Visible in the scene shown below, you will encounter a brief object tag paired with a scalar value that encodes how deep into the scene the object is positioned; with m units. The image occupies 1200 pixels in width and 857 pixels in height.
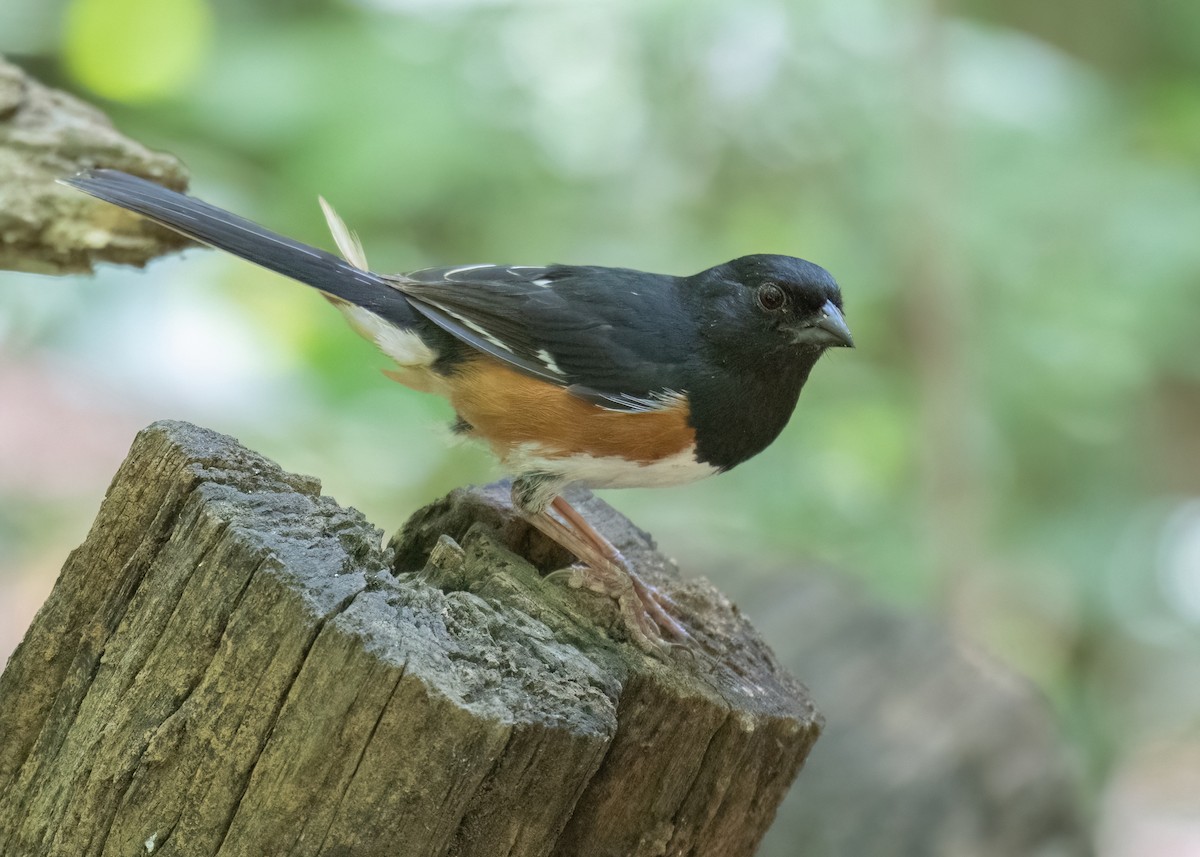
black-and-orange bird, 5.67
